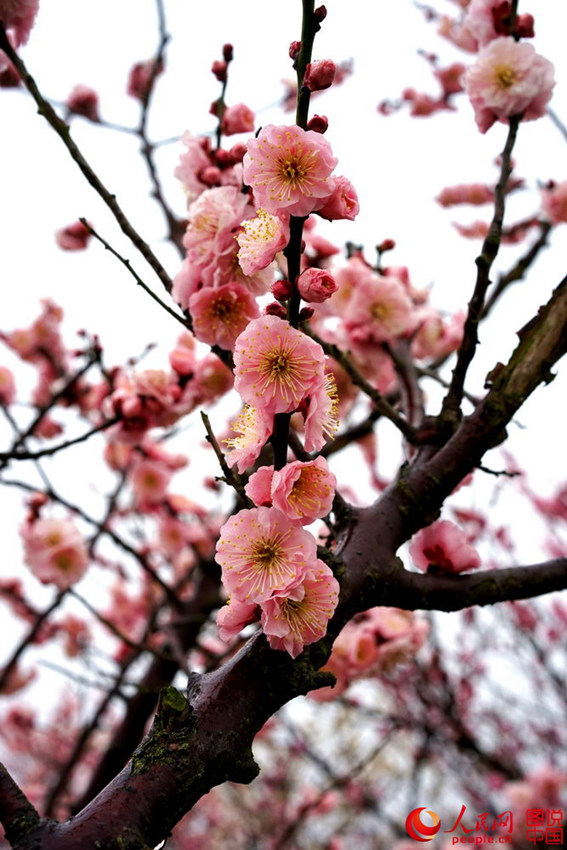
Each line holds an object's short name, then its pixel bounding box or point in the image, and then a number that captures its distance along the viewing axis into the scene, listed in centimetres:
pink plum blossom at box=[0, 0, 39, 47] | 57
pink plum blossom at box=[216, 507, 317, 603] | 42
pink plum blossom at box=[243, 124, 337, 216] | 43
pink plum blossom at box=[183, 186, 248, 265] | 51
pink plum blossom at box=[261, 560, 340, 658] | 42
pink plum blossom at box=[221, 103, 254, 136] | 59
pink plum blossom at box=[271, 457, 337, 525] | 42
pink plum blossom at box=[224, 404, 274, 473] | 43
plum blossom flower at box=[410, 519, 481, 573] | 51
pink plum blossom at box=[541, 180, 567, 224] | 91
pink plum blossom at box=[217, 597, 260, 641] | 43
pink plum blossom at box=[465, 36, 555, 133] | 58
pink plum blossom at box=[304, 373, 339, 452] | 43
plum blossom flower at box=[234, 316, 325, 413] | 42
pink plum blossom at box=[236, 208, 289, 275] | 44
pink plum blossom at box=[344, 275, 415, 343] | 76
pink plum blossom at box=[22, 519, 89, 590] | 91
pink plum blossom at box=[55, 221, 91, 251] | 222
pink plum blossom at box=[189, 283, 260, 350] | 51
